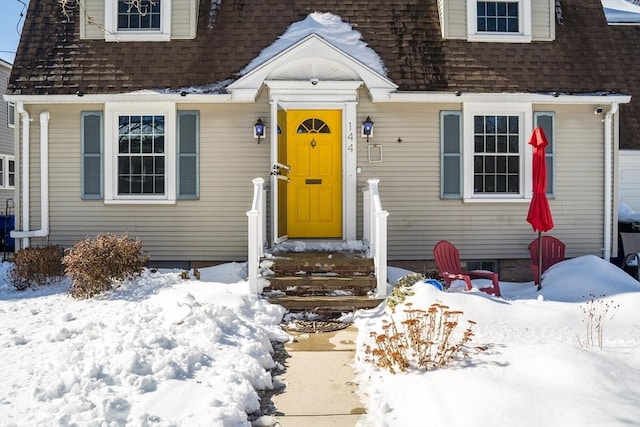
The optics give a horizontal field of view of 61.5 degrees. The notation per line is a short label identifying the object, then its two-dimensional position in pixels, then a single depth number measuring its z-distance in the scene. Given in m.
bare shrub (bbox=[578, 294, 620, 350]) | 5.50
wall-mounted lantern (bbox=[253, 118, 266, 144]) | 9.34
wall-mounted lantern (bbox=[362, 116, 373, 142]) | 9.36
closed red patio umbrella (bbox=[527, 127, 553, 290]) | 7.91
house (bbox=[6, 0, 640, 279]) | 9.46
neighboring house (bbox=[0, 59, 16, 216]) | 19.38
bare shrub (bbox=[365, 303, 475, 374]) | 4.73
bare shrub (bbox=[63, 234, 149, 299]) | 7.73
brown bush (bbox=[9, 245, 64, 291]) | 8.63
